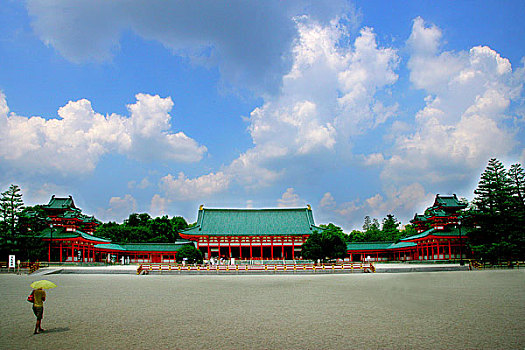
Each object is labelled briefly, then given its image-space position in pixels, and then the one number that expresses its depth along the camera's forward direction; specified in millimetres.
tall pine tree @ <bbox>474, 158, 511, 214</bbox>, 39875
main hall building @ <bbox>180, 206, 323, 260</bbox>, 56281
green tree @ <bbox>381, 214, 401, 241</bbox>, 77631
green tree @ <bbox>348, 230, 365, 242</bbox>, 79000
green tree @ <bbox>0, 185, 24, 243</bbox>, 40750
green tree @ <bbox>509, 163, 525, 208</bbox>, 41228
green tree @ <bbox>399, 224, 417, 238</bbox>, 72062
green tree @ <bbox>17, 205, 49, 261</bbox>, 42312
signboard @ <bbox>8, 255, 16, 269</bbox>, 34562
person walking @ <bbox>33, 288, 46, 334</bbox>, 9508
